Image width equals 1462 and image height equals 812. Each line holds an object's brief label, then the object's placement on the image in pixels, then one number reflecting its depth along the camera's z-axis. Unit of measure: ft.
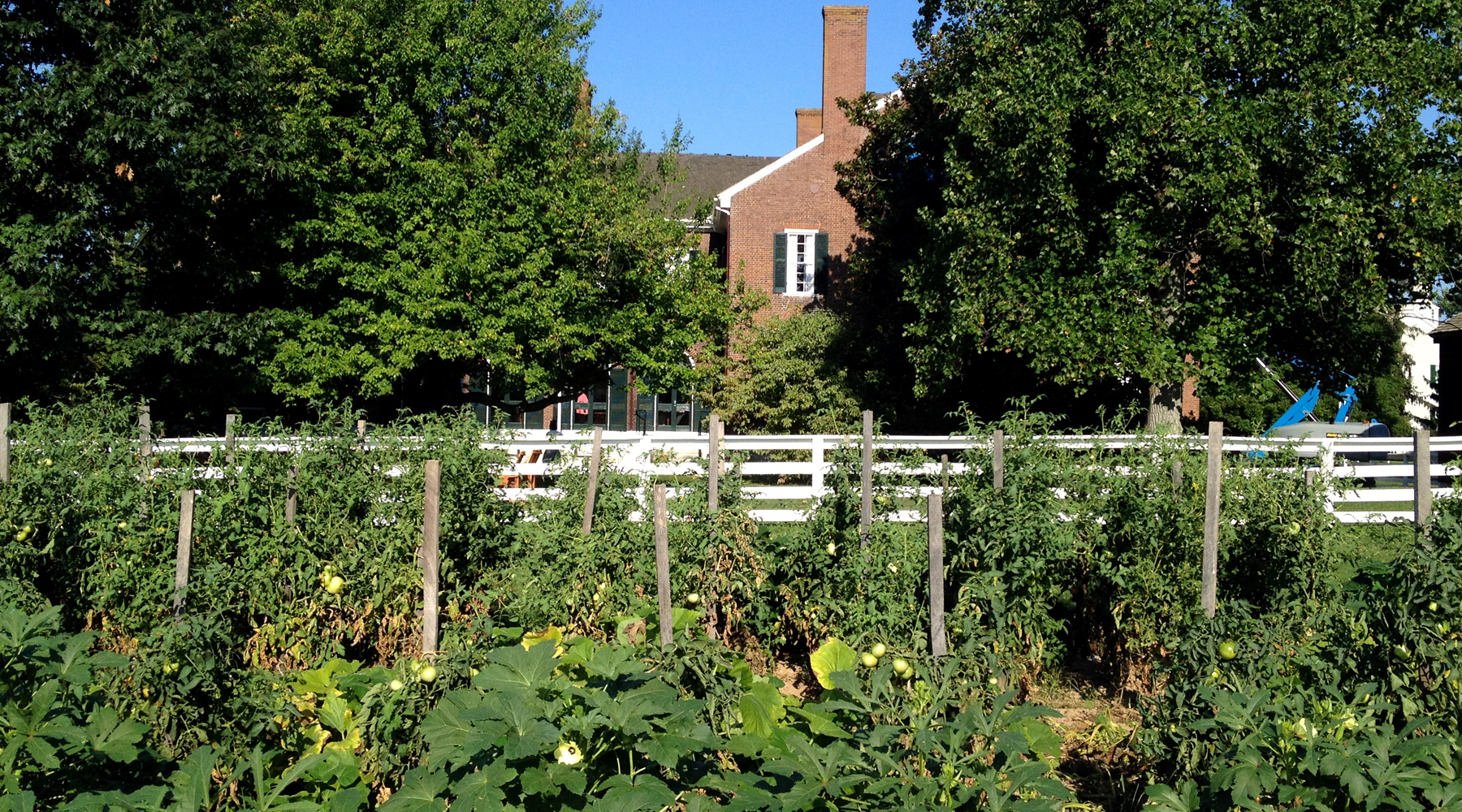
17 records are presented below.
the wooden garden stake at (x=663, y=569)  19.19
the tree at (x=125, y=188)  49.62
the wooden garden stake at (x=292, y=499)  22.90
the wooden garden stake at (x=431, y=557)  18.51
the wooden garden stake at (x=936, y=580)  19.38
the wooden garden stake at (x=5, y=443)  25.95
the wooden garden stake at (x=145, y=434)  26.55
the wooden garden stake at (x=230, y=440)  24.77
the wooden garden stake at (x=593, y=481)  24.04
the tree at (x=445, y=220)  59.88
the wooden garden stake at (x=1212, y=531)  20.16
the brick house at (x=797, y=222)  92.58
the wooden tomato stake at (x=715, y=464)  23.90
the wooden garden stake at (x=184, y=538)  19.51
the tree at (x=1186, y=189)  51.29
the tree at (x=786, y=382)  72.79
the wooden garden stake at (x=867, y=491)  23.94
